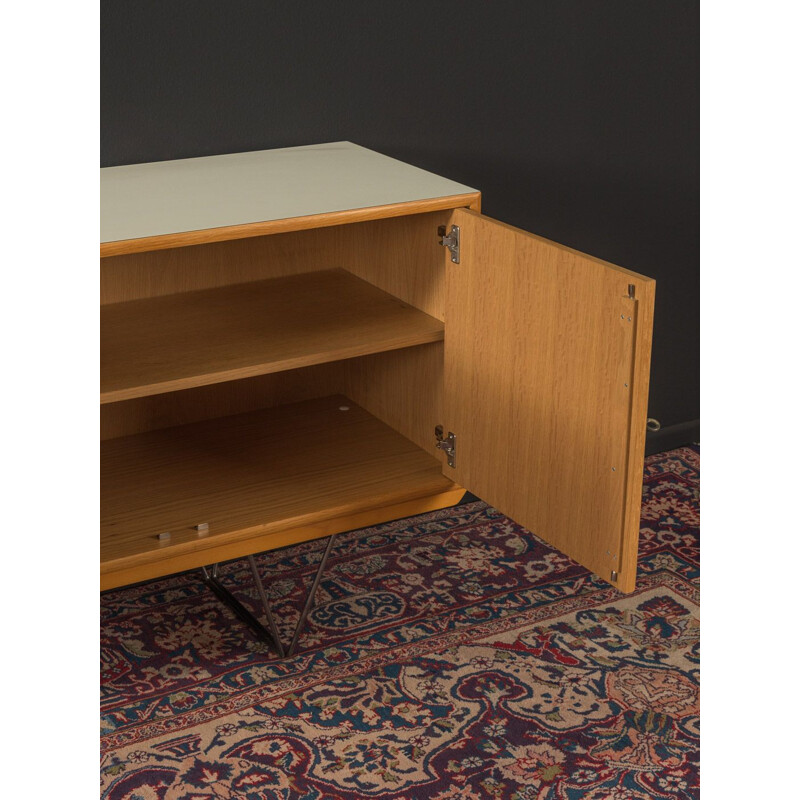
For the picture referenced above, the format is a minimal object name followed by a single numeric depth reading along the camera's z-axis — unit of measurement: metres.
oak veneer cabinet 1.62
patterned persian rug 1.90
